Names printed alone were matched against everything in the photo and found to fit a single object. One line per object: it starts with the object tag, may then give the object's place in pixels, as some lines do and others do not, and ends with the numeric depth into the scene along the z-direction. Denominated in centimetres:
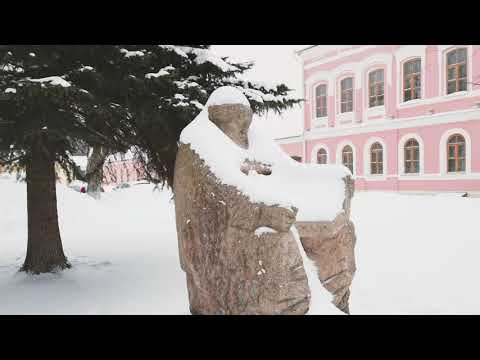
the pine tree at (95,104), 404
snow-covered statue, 300
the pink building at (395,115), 1234
